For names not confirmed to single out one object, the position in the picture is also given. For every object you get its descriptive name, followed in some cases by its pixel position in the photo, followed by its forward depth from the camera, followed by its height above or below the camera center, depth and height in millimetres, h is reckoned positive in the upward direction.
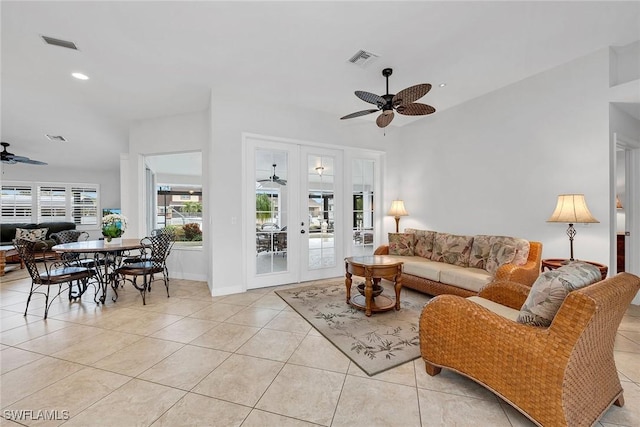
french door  4371 -5
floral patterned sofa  3178 -664
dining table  3556 -465
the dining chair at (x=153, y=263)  3760 -751
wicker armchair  1396 -830
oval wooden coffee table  3131 -752
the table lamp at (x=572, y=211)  2902 -11
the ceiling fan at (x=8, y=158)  5996 +1245
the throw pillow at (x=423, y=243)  4359 -522
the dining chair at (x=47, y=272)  3203 -735
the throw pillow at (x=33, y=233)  6735 -495
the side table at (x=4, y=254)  5295 -802
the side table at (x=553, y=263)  3037 -601
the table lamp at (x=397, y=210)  5267 +24
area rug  2338 -1229
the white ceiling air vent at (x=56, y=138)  6023 +1710
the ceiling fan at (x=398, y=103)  2881 +1246
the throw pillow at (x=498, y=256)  3234 -552
